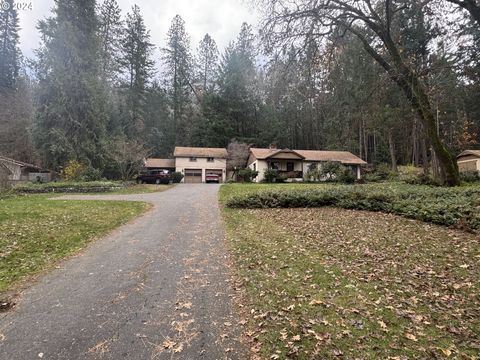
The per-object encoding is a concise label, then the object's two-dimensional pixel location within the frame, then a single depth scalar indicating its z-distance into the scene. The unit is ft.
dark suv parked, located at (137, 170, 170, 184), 96.63
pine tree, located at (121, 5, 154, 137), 134.72
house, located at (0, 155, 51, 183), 93.73
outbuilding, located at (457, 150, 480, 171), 95.36
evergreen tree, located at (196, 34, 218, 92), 157.79
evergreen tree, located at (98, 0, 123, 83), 123.95
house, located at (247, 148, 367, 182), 115.14
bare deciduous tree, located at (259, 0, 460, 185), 36.24
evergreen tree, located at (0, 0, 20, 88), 126.31
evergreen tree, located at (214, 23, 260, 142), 142.92
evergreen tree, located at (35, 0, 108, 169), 88.38
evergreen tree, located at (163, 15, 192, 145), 151.02
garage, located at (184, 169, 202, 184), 122.48
